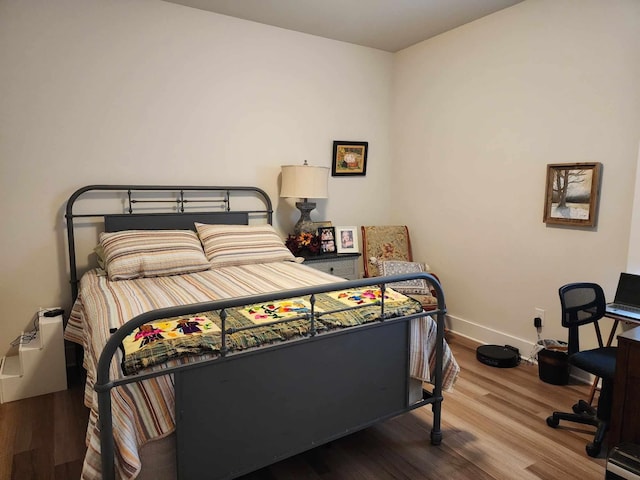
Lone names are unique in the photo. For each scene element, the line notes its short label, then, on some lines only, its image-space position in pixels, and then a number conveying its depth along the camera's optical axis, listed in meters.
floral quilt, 1.52
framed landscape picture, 2.73
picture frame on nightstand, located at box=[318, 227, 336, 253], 3.76
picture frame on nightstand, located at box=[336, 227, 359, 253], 3.92
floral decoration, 3.60
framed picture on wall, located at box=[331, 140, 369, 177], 4.04
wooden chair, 3.69
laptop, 2.42
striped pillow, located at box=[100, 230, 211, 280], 2.64
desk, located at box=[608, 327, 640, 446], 1.87
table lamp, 3.47
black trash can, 2.79
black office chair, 2.10
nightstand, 3.63
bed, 1.46
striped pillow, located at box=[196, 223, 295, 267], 3.03
